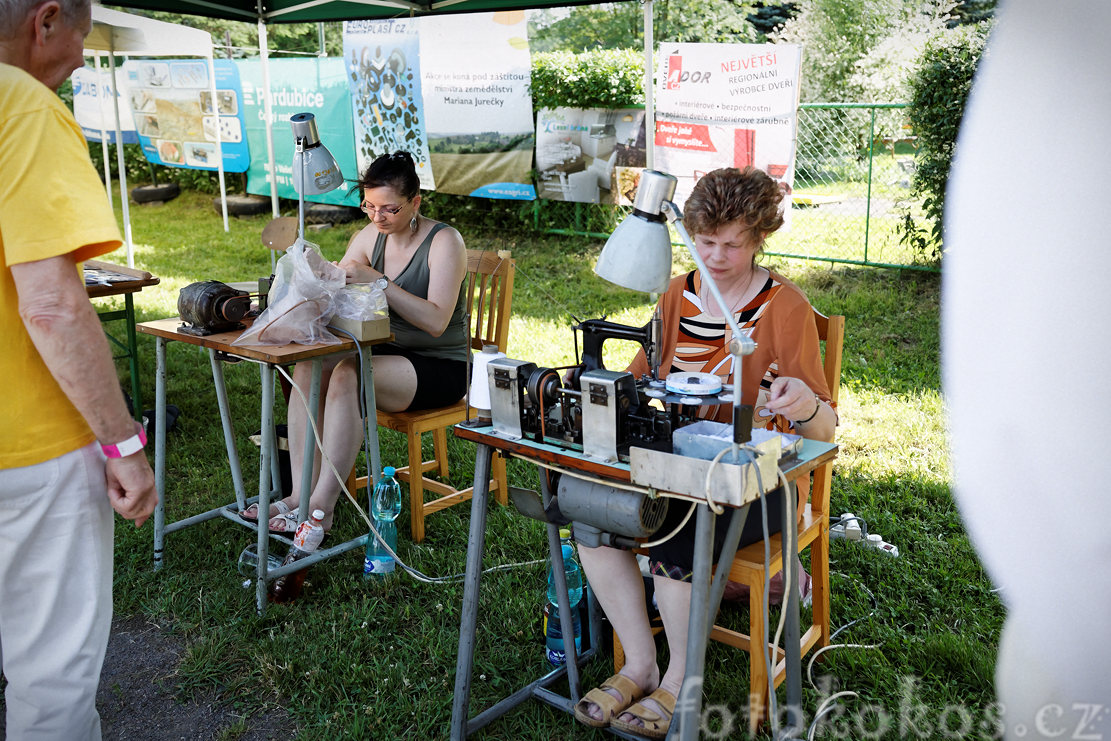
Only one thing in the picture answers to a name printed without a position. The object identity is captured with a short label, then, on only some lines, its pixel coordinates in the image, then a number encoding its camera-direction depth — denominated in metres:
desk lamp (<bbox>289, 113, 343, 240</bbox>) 2.95
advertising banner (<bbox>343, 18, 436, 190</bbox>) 7.40
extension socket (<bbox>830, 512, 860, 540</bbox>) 3.09
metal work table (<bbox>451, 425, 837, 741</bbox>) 1.75
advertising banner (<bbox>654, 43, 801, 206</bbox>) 6.17
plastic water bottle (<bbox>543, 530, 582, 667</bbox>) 2.49
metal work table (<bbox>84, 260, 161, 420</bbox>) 3.69
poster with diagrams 9.80
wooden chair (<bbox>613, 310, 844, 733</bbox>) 2.11
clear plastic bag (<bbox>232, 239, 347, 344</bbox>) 2.81
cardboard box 2.92
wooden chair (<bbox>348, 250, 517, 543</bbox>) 3.27
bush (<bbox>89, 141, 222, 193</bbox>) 11.63
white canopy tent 6.00
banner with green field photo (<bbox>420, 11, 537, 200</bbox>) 6.78
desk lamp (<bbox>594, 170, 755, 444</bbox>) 1.61
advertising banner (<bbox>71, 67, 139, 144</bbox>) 10.66
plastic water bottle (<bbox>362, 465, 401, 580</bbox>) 3.01
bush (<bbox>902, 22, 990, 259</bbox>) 6.08
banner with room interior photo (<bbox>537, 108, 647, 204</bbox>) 7.33
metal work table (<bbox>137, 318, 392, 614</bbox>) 2.75
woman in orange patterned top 2.13
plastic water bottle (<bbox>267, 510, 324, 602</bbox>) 2.86
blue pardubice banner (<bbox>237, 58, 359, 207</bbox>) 8.63
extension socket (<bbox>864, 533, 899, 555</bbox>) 3.04
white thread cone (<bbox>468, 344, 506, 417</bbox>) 2.04
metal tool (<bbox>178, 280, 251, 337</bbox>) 2.93
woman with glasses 3.15
